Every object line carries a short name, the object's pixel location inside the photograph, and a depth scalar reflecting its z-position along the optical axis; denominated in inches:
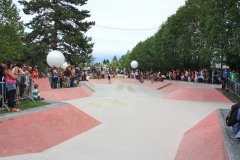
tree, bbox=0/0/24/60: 951.7
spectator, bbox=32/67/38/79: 497.6
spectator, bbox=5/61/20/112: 251.7
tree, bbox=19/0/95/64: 937.4
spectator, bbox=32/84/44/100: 342.5
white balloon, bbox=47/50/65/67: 637.9
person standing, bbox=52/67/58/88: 527.0
